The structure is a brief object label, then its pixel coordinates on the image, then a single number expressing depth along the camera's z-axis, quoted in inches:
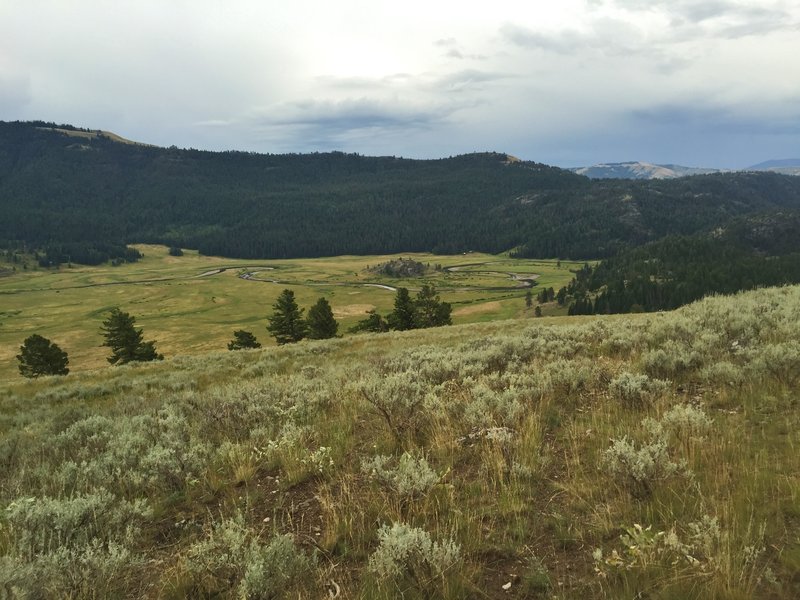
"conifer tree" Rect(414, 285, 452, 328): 2965.1
